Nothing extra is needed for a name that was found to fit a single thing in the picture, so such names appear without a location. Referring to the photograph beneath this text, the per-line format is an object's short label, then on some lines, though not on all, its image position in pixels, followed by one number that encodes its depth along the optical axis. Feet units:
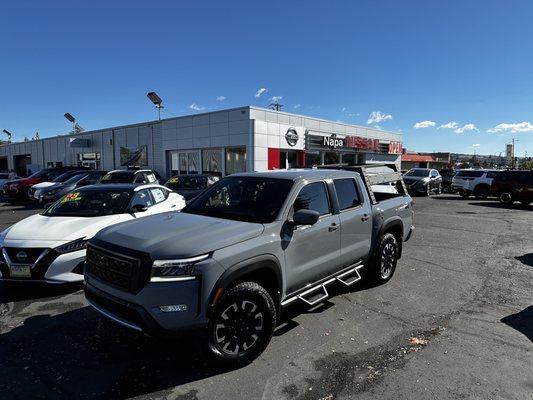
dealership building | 67.97
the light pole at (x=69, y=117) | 130.52
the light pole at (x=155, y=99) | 82.38
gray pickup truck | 10.43
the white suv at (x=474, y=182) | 73.92
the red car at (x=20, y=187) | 63.26
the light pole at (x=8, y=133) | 207.21
